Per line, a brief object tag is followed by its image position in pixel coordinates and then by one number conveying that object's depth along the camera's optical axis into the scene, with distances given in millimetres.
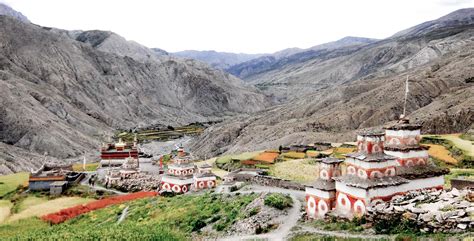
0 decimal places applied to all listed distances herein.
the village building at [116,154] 62938
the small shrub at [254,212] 26281
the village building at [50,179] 51466
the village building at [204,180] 42406
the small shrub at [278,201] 26203
